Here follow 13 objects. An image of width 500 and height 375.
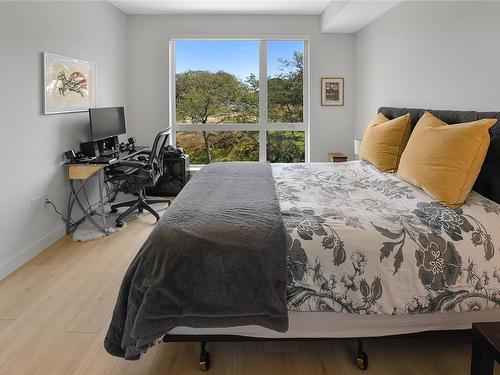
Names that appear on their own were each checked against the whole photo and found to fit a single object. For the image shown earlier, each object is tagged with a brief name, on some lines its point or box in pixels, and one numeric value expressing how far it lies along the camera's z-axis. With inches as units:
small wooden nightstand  205.5
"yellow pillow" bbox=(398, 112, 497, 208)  81.3
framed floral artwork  136.7
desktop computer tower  209.0
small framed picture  219.6
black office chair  159.0
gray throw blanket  64.1
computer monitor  159.4
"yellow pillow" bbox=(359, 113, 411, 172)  122.0
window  221.0
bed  64.9
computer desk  146.6
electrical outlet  130.1
